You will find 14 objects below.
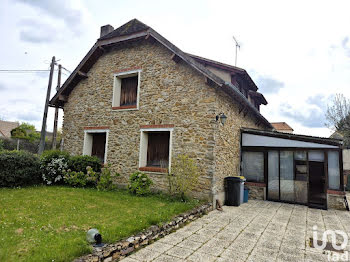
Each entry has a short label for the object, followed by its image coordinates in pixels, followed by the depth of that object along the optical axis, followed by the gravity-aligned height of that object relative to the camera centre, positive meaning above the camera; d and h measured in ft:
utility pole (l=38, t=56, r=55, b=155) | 47.65 +7.00
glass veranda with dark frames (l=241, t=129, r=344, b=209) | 27.20 -0.88
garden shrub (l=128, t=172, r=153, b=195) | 25.79 -3.73
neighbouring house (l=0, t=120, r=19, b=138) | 113.37 +11.78
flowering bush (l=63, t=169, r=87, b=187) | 30.01 -3.90
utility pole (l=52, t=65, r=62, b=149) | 48.90 +6.57
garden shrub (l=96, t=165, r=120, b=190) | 29.06 -3.94
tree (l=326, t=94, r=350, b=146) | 57.82 +12.52
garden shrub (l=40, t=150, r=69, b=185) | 30.66 -2.46
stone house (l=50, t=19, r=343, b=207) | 25.39 +4.60
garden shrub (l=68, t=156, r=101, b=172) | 30.66 -1.78
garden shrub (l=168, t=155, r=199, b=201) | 24.08 -2.54
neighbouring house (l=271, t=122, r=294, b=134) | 93.31 +13.84
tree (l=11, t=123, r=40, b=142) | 76.23 +4.97
